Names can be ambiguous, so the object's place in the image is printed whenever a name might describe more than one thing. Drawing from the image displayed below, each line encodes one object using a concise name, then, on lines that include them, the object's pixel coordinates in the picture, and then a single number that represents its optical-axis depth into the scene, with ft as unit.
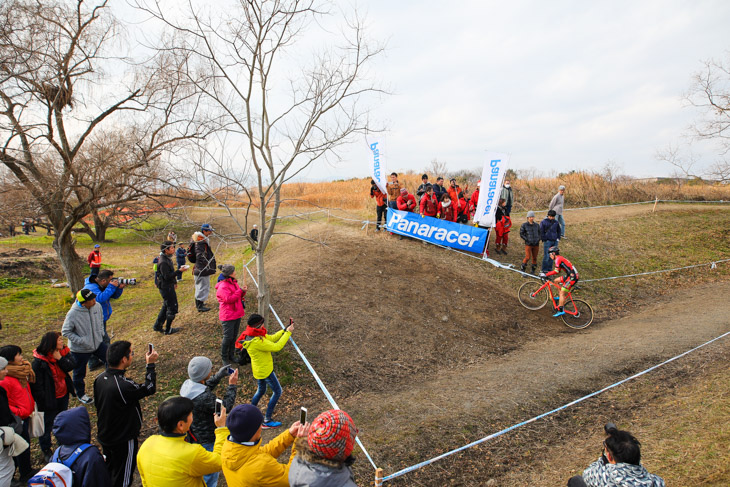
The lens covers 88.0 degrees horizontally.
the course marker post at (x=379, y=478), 11.59
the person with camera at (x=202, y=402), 12.36
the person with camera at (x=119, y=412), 12.16
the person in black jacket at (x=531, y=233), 37.70
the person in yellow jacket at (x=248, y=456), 8.89
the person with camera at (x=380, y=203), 45.73
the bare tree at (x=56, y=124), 26.63
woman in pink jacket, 21.25
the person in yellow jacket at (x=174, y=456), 9.39
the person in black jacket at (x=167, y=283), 25.23
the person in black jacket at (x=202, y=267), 24.56
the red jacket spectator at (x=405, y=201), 43.91
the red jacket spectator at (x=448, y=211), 43.57
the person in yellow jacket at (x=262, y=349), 17.28
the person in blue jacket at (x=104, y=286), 21.58
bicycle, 33.32
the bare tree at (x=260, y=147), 20.83
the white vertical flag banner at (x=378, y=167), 43.80
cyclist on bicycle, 32.01
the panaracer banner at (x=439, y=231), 42.01
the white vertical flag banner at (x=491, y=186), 40.22
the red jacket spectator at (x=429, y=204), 42.78
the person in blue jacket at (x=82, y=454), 9.96
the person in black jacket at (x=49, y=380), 15.35
